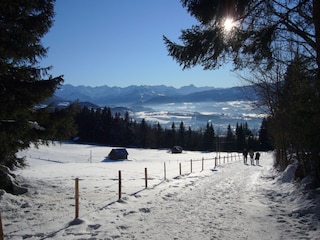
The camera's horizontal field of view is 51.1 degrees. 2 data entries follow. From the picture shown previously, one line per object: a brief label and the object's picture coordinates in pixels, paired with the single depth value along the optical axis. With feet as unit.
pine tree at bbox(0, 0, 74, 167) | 29.17
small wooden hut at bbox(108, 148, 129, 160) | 192.54
